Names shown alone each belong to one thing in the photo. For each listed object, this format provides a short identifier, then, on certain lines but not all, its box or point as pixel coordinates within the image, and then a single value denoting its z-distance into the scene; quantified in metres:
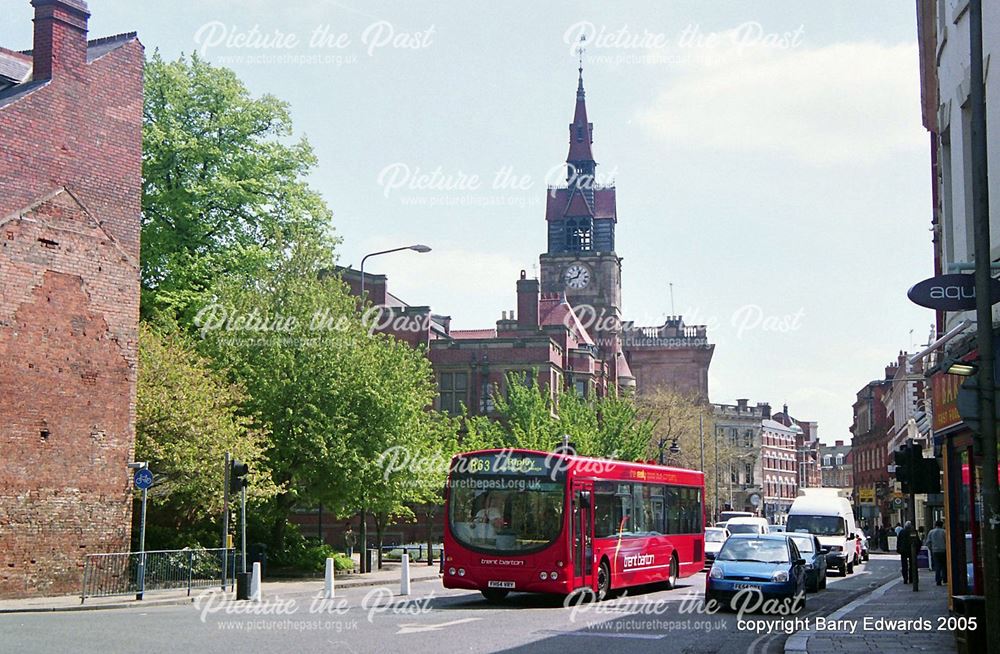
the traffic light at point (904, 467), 19.25
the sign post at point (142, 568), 24.36
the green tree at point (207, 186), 37.22
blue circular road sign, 24.69
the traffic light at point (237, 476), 25.31
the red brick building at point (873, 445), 90.19
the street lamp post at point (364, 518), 35.41
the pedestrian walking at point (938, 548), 27.73
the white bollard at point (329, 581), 24.70
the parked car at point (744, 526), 46.65
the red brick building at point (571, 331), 63.47
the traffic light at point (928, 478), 19.14
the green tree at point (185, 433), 28.97
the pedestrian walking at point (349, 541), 42.64
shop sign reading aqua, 11.53
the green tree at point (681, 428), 77.56
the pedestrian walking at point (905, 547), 30.04
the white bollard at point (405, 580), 25.95
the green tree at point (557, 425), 49.94
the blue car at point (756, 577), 21.52
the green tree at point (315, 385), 33.31
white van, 38.06
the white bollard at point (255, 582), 24.22
